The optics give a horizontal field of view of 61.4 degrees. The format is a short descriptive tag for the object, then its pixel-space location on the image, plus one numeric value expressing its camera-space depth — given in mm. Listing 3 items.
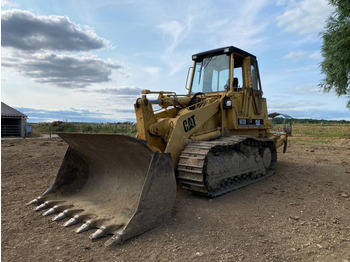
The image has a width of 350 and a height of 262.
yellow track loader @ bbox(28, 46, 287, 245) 4164
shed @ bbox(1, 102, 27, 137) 24750
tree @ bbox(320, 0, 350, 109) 16703
